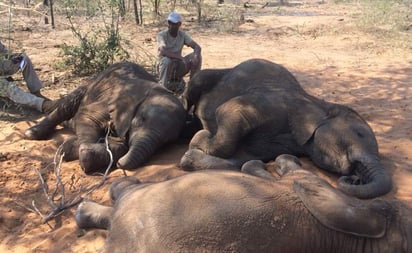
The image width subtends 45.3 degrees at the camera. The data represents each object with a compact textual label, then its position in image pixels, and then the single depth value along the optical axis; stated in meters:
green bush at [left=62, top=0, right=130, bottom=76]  9.30
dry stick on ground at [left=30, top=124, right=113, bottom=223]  4.48
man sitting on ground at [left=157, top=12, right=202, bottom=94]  8.05
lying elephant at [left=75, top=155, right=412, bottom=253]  3.04
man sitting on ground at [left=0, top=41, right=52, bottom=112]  7.36
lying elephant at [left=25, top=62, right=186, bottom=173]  5.52
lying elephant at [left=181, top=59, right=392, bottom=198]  4.96
